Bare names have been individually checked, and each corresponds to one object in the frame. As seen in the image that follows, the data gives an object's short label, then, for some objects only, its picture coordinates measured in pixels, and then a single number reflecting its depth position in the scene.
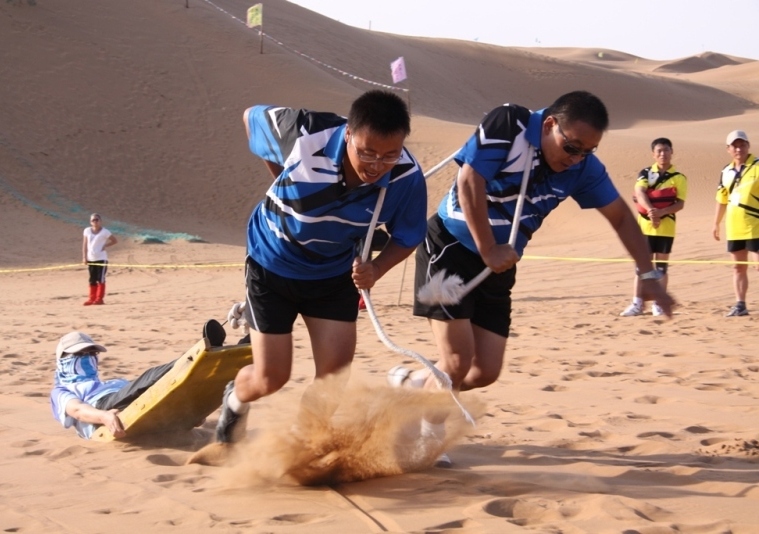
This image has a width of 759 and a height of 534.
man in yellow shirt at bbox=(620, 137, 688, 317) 11.07
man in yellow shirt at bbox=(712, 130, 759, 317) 10.52
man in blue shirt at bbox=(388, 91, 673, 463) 4.59
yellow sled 5.14
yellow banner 33.12
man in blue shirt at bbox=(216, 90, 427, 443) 4.21
